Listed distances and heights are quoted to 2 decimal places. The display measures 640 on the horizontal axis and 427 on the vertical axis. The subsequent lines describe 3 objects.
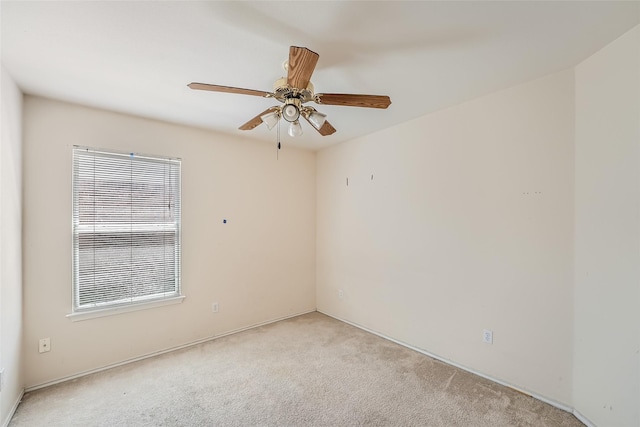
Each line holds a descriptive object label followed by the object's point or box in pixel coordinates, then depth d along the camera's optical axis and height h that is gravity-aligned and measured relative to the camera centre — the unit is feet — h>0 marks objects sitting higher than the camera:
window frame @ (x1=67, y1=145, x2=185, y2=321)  8.13 -0.68
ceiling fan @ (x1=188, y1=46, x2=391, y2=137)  4.72 +2.30
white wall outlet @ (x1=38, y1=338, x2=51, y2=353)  7.61 -3.64
